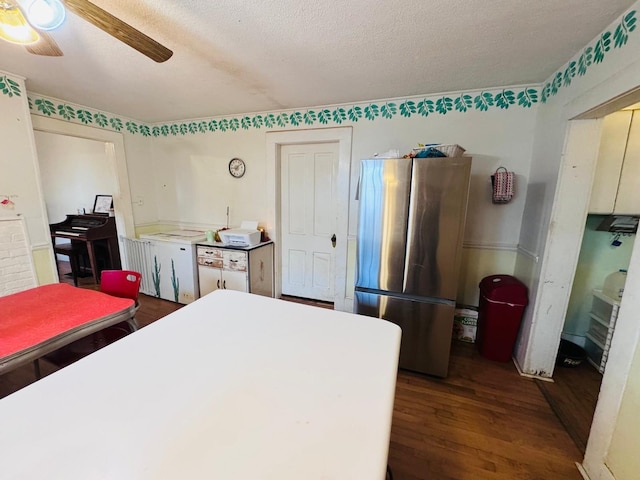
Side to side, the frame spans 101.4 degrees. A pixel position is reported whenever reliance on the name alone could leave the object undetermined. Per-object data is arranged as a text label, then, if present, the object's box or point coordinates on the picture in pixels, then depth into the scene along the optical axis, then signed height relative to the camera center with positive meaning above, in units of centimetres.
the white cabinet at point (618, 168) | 189 +24
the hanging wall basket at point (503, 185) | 223 +12
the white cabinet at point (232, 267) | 290 -82
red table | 115 -65
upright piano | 366 -58
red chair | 188 -65
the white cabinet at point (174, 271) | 308 -93
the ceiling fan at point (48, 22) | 101 +70
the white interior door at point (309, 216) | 304 -24
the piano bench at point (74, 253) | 384 -89
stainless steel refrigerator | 186 -38
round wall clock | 328 +35
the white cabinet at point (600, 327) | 201 -103
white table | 54 -55
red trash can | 213 -95
